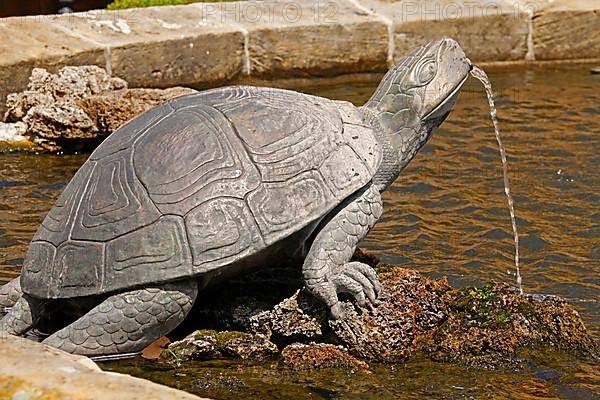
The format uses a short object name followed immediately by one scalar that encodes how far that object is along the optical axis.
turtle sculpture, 9.40
